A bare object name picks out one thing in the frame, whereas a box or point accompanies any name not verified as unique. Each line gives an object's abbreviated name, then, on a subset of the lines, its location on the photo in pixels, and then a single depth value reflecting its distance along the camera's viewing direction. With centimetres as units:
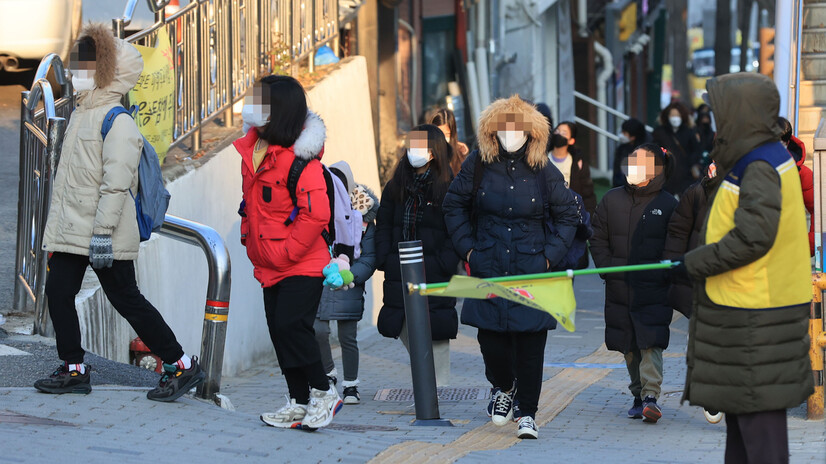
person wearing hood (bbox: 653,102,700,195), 3241
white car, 2555
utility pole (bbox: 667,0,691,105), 9281
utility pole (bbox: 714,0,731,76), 7756
